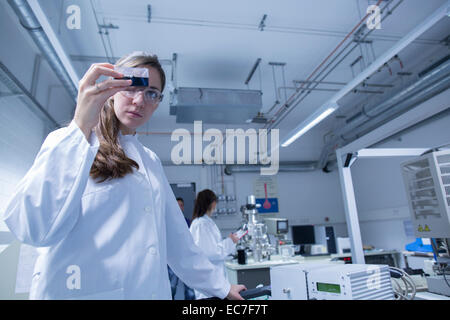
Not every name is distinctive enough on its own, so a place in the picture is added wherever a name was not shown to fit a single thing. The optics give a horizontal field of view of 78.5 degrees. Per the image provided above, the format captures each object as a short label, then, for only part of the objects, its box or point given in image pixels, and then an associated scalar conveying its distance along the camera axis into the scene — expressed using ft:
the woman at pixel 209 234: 8.73
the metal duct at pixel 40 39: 5.54
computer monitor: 15.29
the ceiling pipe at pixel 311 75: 9.17
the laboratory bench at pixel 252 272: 8.82
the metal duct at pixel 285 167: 18.03
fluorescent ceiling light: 10.42
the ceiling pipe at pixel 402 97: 9.63
